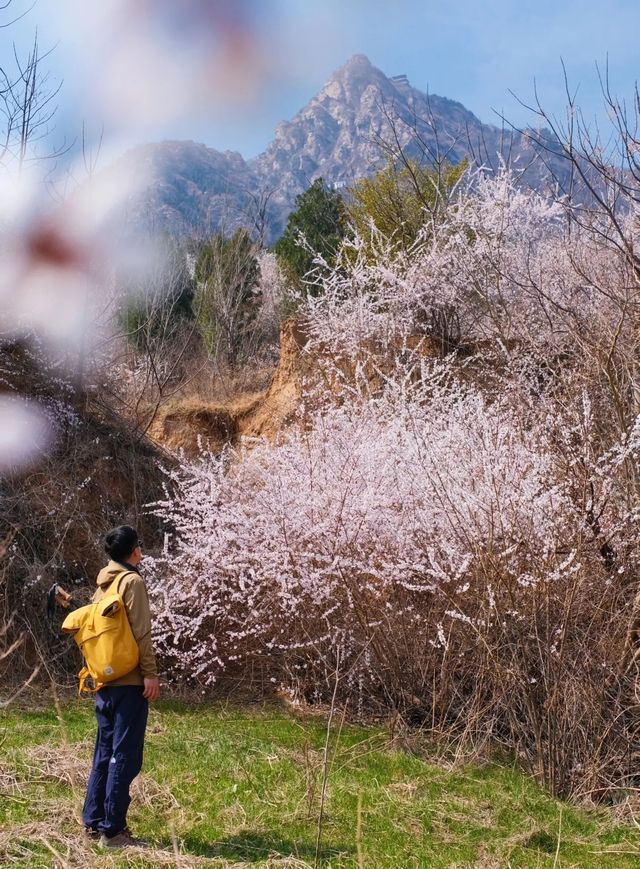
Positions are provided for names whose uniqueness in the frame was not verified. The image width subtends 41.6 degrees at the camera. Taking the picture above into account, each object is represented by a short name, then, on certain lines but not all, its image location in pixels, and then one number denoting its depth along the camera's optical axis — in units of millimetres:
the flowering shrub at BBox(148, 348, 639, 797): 5703
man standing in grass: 3912
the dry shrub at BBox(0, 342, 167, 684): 8430
